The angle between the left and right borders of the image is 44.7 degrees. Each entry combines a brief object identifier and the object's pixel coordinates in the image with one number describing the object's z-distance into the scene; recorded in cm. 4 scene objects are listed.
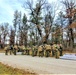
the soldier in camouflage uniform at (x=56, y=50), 1105
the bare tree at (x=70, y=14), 1601
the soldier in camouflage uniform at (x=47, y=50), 1214
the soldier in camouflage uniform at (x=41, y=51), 1242
